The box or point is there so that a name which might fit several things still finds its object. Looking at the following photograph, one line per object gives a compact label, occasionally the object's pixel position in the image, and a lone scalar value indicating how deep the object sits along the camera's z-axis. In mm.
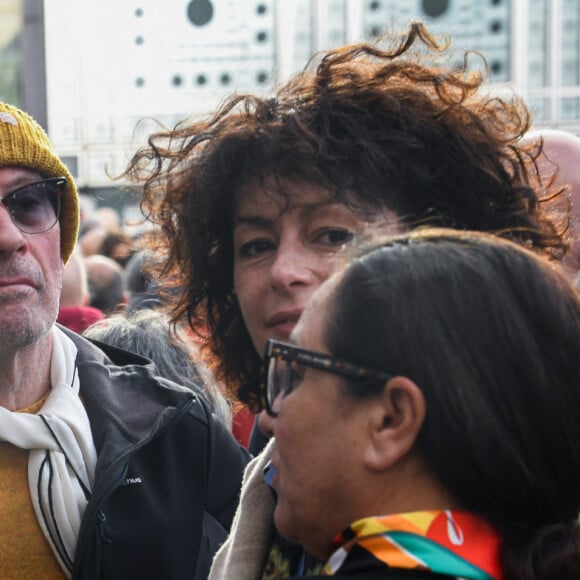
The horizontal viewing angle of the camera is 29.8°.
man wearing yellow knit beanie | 2387
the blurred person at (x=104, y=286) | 6720
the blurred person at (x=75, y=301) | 4688
